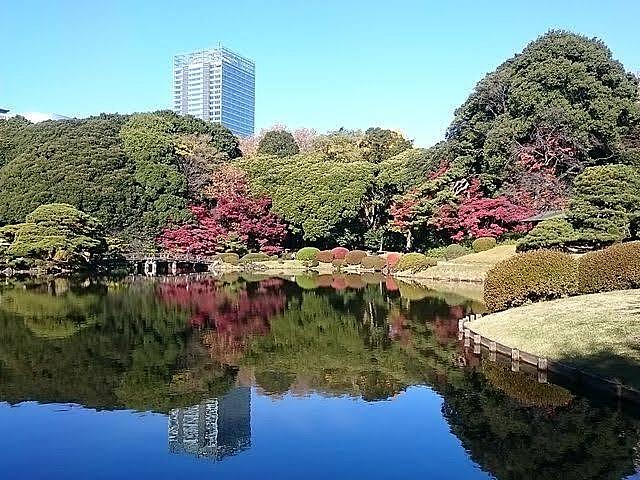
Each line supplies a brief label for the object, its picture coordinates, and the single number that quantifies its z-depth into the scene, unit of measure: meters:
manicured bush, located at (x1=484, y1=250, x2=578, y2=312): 17.12
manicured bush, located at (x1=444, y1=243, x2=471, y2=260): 38.03
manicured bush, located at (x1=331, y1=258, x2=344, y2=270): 43.51
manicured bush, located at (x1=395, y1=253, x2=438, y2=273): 37.97
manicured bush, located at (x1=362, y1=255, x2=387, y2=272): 42.47
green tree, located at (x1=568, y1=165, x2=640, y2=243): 27.80
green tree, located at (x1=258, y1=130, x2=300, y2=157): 61.62
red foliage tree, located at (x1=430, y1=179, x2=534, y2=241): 37.53
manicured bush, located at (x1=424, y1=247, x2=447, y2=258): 39.56
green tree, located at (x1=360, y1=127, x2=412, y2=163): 55.62
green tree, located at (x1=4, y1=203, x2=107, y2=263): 36.84
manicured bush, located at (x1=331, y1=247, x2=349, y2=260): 44.50
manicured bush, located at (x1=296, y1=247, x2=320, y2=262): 44.24
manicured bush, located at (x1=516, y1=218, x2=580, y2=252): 28.52
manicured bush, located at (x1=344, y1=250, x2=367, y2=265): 43.62
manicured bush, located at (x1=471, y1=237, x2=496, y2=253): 36.19
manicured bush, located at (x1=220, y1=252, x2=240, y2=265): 43.12
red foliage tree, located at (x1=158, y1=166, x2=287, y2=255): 44.12
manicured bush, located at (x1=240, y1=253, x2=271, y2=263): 43.49
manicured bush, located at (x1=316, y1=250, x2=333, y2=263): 44.66
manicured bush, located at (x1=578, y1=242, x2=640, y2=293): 16.89
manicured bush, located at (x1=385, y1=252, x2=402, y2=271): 41.35
